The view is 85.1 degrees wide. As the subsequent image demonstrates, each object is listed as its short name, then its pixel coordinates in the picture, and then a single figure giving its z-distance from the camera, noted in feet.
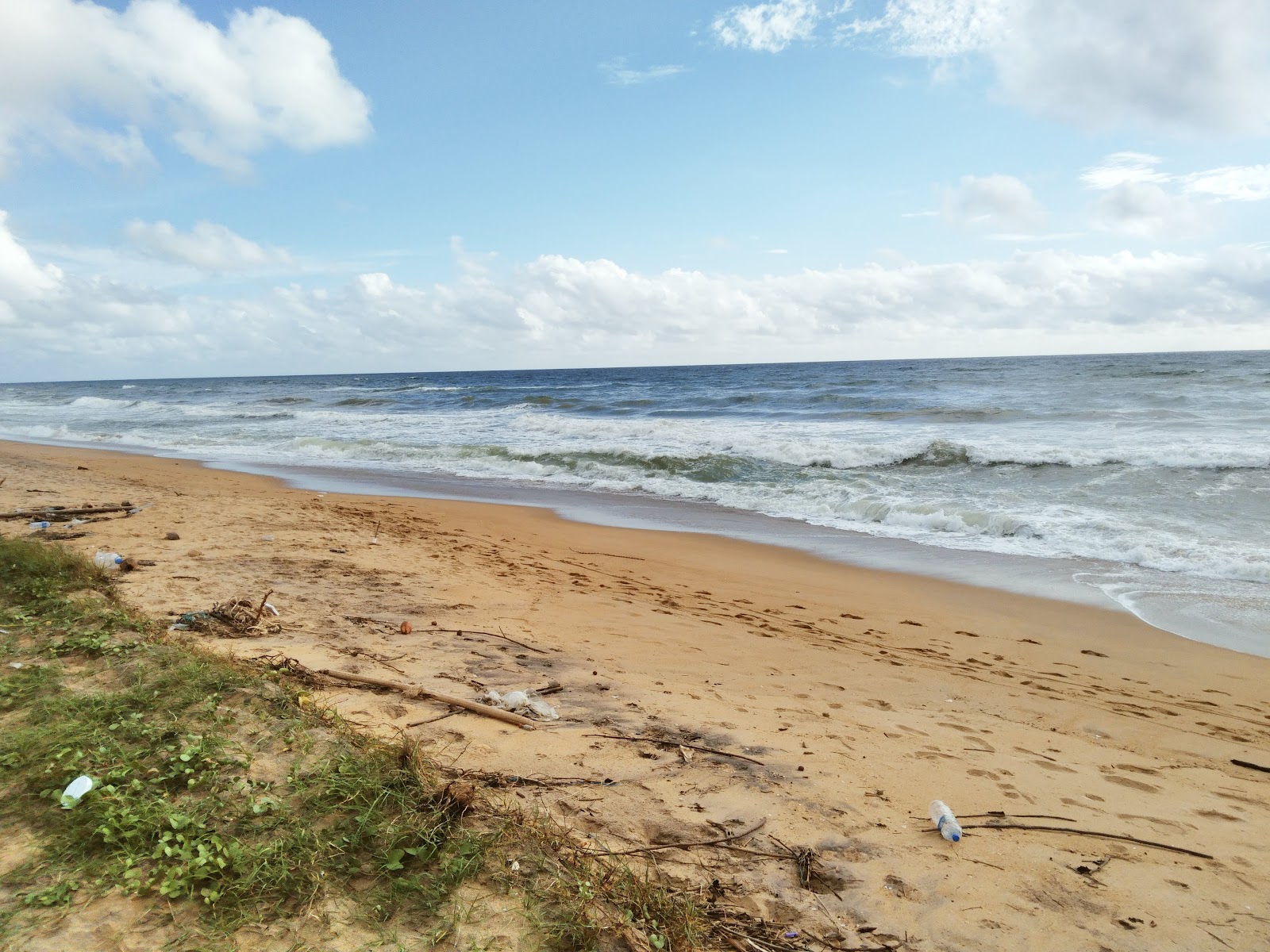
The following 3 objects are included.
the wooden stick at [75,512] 25.34
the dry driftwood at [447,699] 11.10
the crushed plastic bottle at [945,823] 9.13
